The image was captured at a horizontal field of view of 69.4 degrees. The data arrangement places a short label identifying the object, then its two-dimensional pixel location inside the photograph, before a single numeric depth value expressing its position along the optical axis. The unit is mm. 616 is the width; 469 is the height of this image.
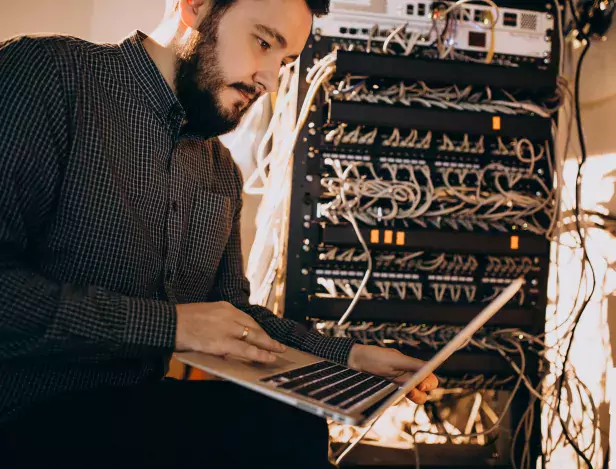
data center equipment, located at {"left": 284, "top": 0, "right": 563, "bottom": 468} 1138
